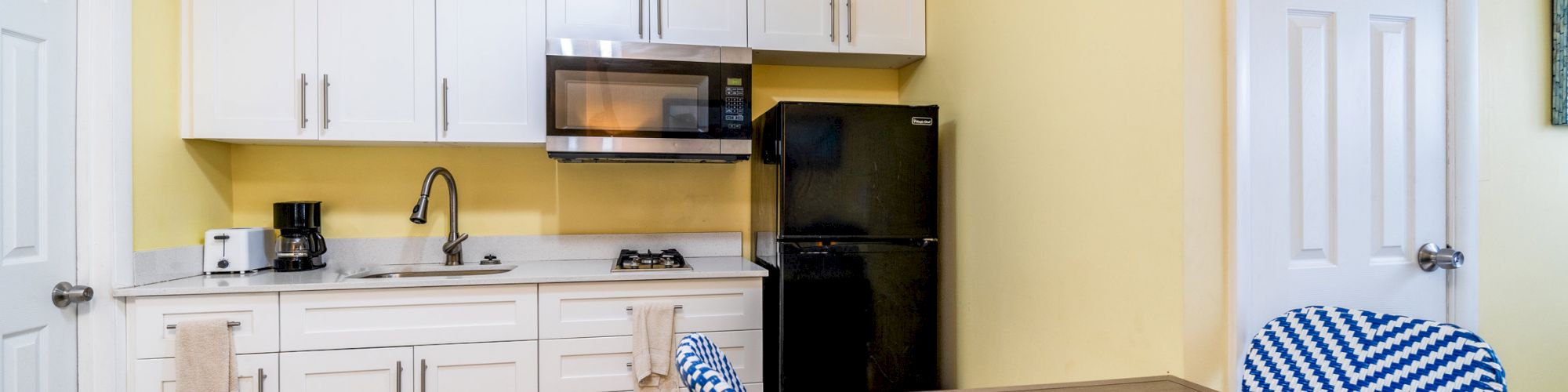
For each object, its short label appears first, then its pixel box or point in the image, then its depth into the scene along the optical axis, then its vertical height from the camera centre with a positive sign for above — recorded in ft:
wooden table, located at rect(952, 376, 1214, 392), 4.18 -1.08
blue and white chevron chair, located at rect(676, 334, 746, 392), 3.15 -0.76
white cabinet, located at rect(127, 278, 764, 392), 7.33 -1.38
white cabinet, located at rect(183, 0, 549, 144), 7.91 +1.39
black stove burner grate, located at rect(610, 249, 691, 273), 8.41 -0.73
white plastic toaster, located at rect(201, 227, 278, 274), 8.17 -0.55
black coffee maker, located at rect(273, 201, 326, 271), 8.48 -0.41
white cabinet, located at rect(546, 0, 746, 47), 8.65 +2.07
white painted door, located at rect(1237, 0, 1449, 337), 5.02 +0.26
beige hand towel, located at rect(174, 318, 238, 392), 7.14 -1.47
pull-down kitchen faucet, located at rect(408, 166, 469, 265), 9.07 -0.48
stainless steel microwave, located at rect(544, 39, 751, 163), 8.27 +1.07
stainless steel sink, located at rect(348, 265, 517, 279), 8.75 -0.85
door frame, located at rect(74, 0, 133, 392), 6.88 +0.14
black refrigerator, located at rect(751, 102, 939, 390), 8.18 -0.49
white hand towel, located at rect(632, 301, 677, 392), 8.01 -1.57
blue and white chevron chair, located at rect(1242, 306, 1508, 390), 3.77 -0.86
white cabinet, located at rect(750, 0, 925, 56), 9.11 +2.10
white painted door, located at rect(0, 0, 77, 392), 5.94 +0.09
